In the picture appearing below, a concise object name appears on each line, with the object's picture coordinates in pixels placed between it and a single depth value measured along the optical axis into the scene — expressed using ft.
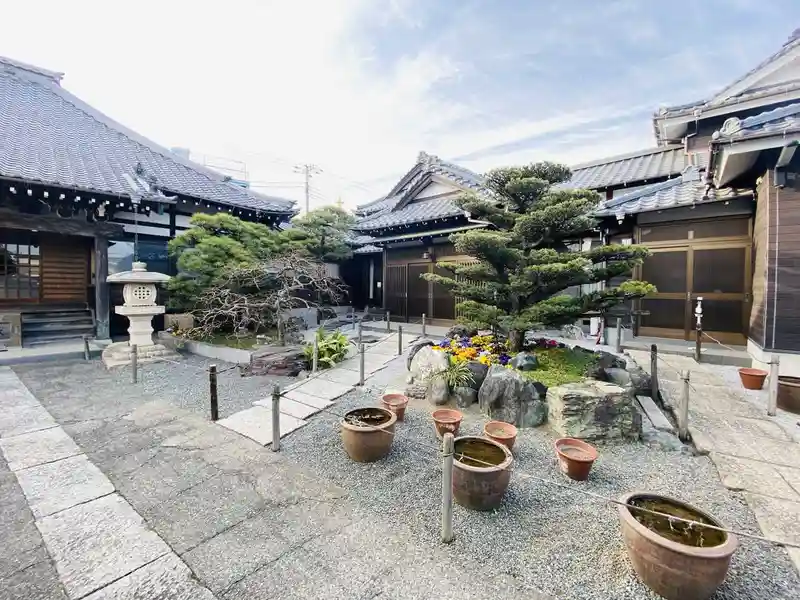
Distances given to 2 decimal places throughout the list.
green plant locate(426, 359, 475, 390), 16.69
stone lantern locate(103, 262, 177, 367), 27.18
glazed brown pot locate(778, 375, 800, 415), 14.66
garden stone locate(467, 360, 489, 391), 16.71
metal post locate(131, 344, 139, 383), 22.09
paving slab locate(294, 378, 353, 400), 19.01
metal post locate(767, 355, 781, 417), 14.58
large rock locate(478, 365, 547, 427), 14.66
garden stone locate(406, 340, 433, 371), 20.37
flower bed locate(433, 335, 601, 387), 16.16
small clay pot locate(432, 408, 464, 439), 12.96
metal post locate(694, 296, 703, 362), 22.53
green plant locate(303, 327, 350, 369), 23.82
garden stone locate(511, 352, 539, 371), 16.96
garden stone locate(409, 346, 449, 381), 17.83
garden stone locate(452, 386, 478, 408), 16.40
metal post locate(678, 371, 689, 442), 13.12
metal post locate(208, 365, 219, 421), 16.25
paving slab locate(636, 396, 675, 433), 13.88
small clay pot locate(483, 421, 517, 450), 11.91
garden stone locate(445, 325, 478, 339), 24.03
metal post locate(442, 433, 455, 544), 8.34
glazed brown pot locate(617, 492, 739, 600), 6.32
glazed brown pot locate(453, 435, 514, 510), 9.27
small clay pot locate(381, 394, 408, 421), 14.97
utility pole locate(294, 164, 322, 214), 103.19
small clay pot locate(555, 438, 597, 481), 10.68
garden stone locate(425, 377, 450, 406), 16.87
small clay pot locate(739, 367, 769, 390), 17.25
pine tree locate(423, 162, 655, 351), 16.84
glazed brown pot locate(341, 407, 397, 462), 11.98
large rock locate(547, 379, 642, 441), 13.12
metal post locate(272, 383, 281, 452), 13.11
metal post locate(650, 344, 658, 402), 16.99
